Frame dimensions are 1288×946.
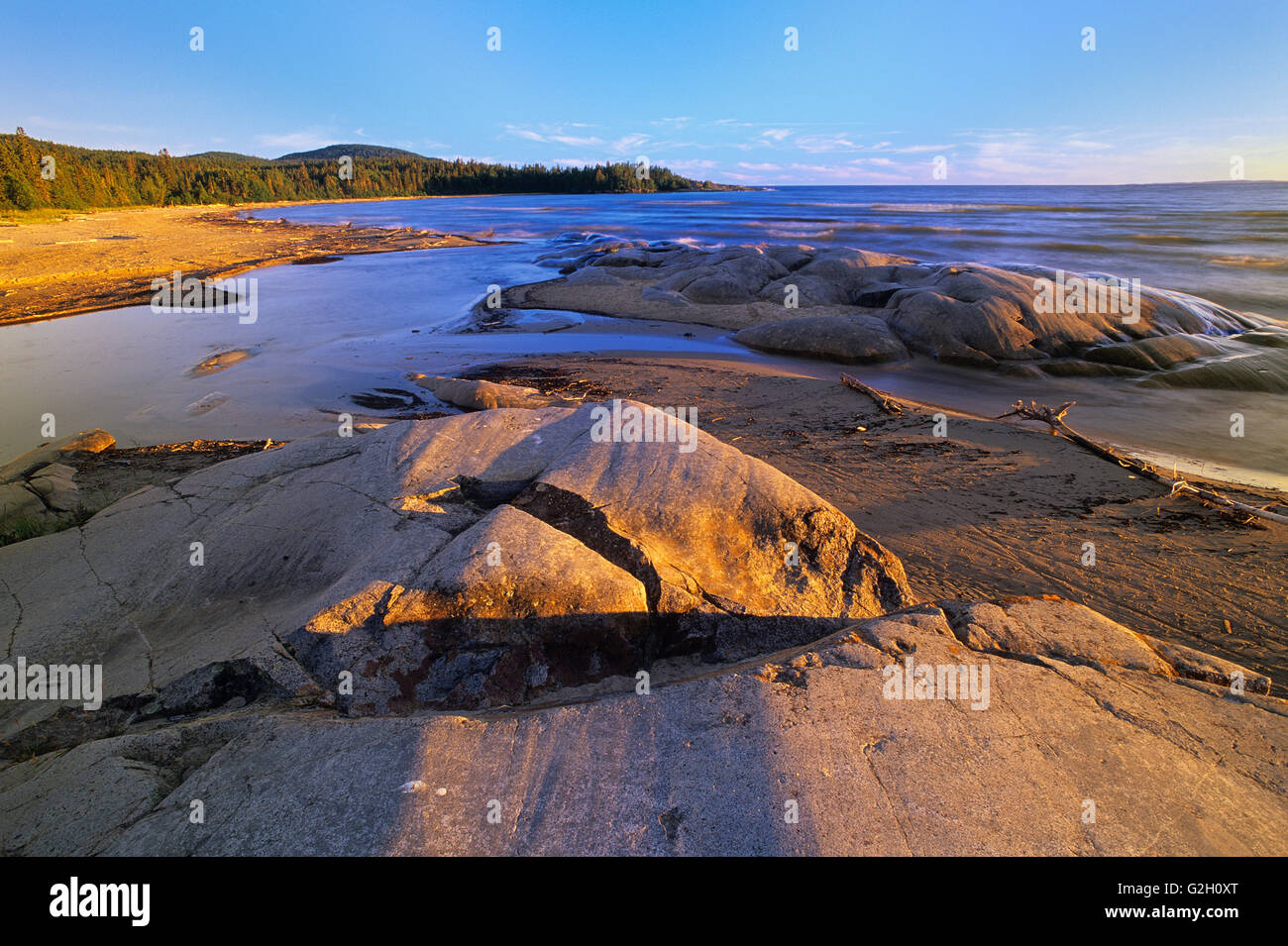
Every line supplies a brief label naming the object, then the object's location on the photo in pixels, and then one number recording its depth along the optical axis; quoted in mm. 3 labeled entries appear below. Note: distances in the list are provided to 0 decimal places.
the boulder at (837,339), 11656
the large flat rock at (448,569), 2953
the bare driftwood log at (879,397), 8258
